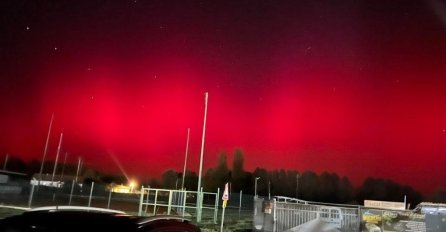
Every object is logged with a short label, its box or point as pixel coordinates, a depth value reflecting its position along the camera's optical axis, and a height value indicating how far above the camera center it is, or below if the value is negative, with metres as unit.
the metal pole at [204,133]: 26.41 +4.69
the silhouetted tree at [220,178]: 89.78 +6.97
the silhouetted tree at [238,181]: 99.88 +7.31
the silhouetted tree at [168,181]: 83.38 +5.22
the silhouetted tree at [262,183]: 100.81 +7.27
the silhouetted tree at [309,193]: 94.25 +5.50
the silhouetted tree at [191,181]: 76.40 +5.13
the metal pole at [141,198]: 29.09 +0.55
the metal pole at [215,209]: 29.91 +0.14
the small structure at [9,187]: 47.75 +1.14
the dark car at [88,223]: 2.91 -0.12
